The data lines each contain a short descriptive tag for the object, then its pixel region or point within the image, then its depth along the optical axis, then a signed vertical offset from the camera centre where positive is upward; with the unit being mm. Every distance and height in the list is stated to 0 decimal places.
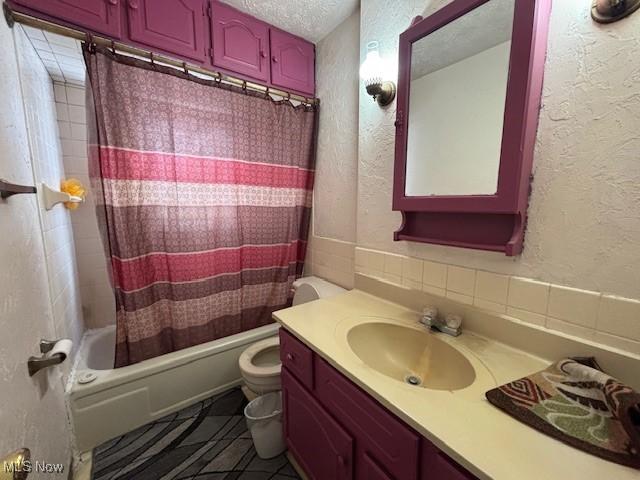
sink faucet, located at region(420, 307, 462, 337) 983 -451
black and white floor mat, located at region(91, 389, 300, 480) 1226 -1260
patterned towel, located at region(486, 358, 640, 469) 503 -457
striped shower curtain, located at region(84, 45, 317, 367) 1285 +32
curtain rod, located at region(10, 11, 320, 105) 1033 +716
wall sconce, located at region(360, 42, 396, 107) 1185 +591
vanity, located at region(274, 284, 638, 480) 521 -497
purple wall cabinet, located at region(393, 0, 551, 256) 755 +177
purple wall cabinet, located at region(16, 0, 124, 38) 1026 +787
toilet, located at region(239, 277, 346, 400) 1395 -899
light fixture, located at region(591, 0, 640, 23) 637 +493
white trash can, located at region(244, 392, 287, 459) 1256 -1109
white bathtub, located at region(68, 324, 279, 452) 1312 -1023
